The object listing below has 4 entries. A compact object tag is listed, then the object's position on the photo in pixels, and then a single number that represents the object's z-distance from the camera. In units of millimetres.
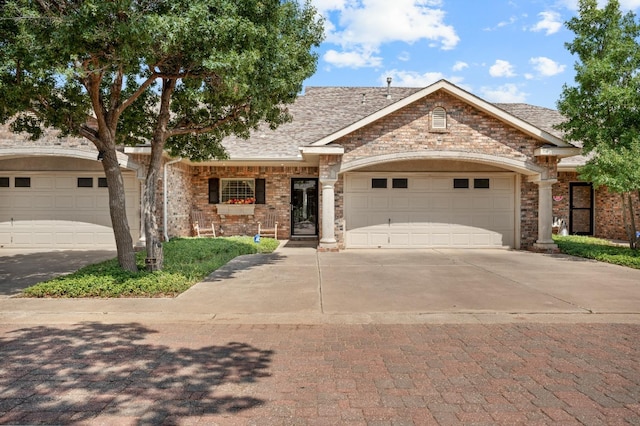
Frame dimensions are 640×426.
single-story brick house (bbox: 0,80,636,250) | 12742
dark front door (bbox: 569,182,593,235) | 16938
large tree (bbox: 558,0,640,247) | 10775
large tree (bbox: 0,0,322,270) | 6055
